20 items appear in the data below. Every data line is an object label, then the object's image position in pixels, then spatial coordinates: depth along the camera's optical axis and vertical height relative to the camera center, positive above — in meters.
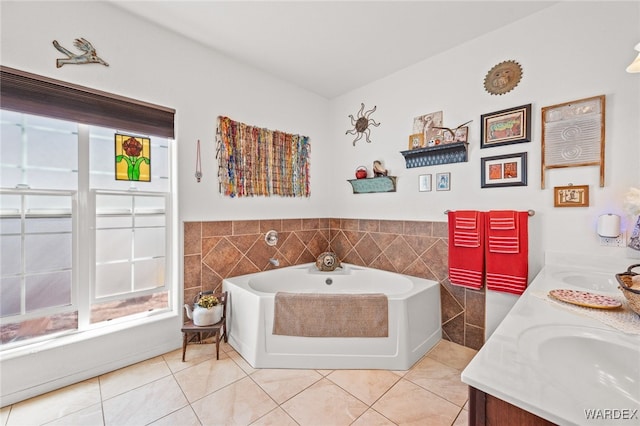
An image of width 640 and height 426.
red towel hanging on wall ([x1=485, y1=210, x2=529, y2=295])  2.03 -0.30
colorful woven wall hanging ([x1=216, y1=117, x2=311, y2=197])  2.61 +0.54
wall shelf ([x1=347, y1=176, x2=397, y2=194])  2.87 +0.31
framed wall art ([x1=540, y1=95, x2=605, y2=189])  1.76 +0.55
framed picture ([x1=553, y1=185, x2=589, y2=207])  1.81 +0.12
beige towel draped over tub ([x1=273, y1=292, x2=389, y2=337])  2.02 -0.80
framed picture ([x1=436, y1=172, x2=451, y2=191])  2.47 +0.29
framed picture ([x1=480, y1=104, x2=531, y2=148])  2.04 +0.69
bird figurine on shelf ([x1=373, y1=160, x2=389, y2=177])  2.94 +0.47
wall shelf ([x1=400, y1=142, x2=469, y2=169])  2.36 +0.54
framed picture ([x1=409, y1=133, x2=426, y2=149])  2.66 +0.72
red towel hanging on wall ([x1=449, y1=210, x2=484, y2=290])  2.23 -0.31
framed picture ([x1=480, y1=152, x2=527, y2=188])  2.06 +0.34
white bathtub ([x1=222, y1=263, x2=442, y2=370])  2.03 -1.01
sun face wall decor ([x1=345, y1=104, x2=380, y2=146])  3.11 +1.04
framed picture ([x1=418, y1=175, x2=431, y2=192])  2.60 +0.29
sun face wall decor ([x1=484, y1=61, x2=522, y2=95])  2.11 +1.10
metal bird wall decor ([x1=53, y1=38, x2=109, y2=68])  1.80 +1.09
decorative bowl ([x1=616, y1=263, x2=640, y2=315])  0.99 -0.31
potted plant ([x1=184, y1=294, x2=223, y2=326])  2.18 -0.83
